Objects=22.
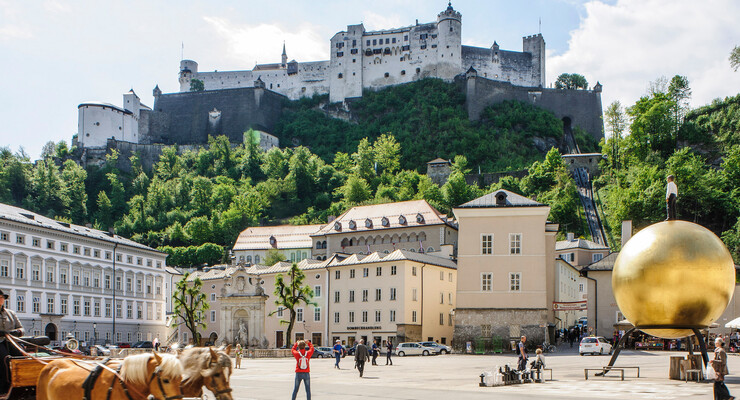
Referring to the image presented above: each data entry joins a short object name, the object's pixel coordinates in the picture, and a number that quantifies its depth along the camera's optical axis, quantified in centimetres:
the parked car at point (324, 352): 4878
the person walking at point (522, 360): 2545
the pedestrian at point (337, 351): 3353
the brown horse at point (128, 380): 757
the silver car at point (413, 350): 4656
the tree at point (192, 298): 5309
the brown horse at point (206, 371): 739
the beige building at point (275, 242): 8306
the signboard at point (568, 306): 4312
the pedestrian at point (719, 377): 1491
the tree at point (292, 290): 5072
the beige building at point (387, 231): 7250
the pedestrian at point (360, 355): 2666
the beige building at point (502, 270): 4388
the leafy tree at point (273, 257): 8069
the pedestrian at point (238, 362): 3146
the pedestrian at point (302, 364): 1544
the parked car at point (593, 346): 3925
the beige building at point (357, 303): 5472
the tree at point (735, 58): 7025
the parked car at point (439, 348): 4641
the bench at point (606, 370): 2194
